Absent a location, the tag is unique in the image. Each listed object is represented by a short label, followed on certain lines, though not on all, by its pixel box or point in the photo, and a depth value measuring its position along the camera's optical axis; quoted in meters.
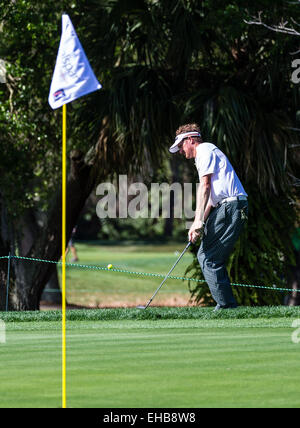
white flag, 12.84
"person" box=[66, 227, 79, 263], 71.62
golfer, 19.39
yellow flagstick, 12.74
